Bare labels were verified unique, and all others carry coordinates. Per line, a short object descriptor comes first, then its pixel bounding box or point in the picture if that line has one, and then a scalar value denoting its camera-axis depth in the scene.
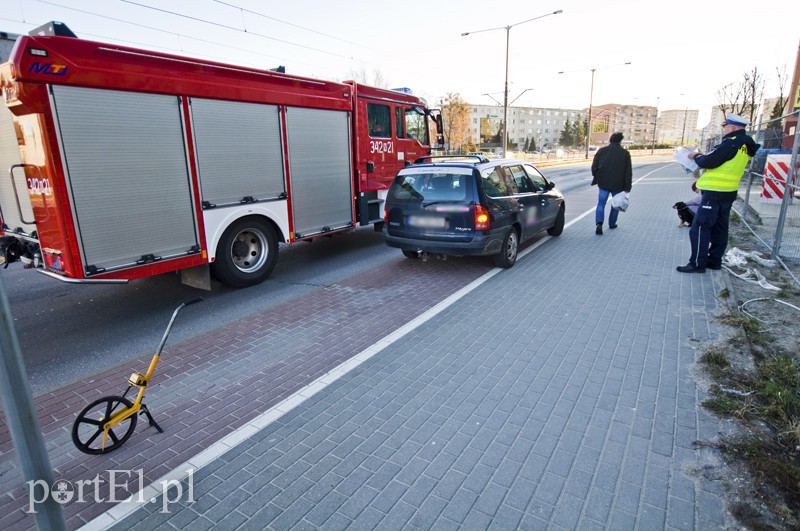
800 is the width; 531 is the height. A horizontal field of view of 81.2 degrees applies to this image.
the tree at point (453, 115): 47.54
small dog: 9.91
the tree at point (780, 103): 27.69
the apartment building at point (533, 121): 125.88
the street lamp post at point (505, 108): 25.50
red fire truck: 4.55
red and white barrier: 12.18
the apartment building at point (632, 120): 150.62
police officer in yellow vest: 6.10
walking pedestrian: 9.45
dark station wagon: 6.64
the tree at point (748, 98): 29.84
